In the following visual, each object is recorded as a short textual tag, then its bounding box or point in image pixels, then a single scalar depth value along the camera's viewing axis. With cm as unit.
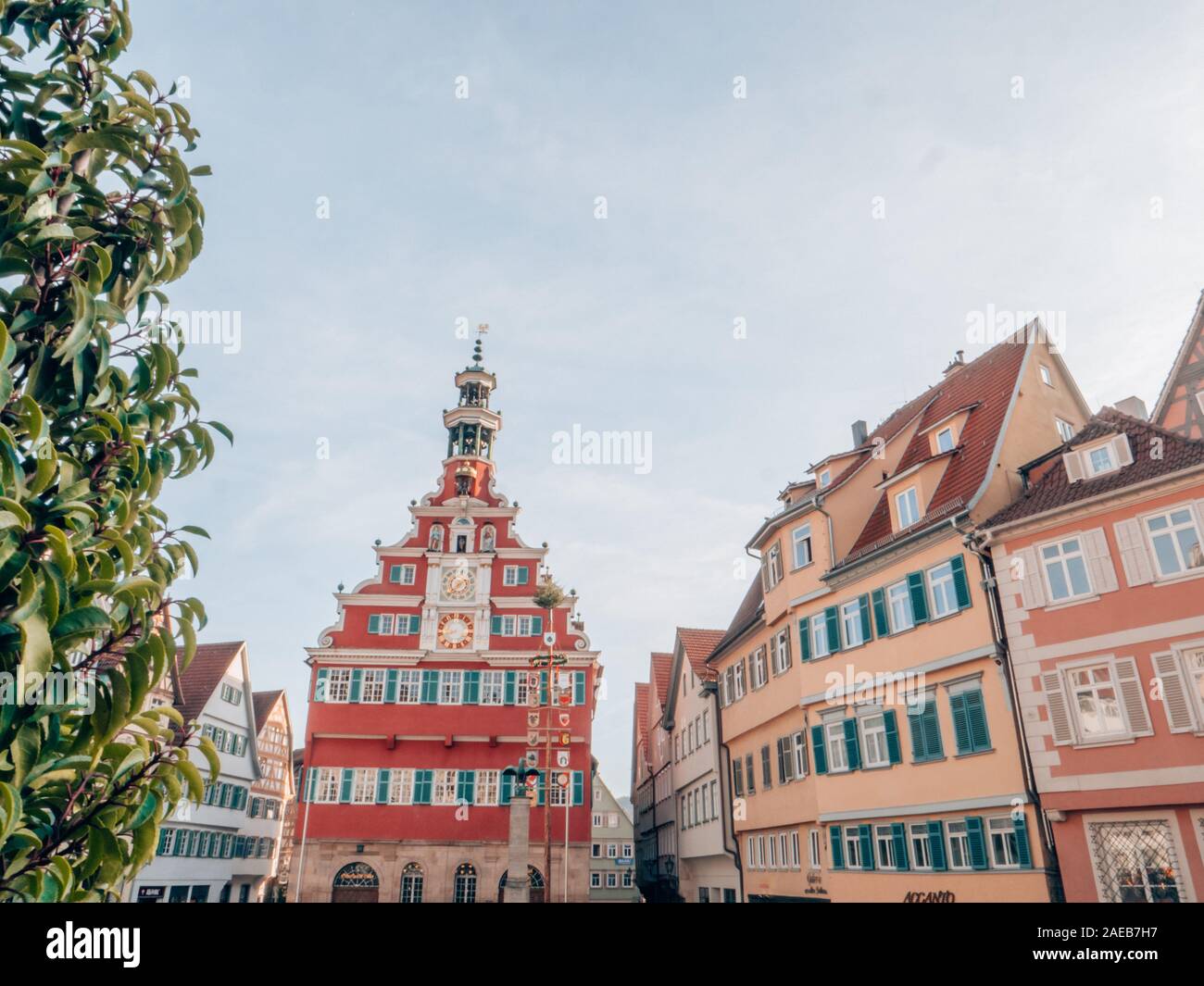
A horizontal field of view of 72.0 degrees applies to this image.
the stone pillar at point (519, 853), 2300
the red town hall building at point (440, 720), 3438
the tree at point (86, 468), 373
